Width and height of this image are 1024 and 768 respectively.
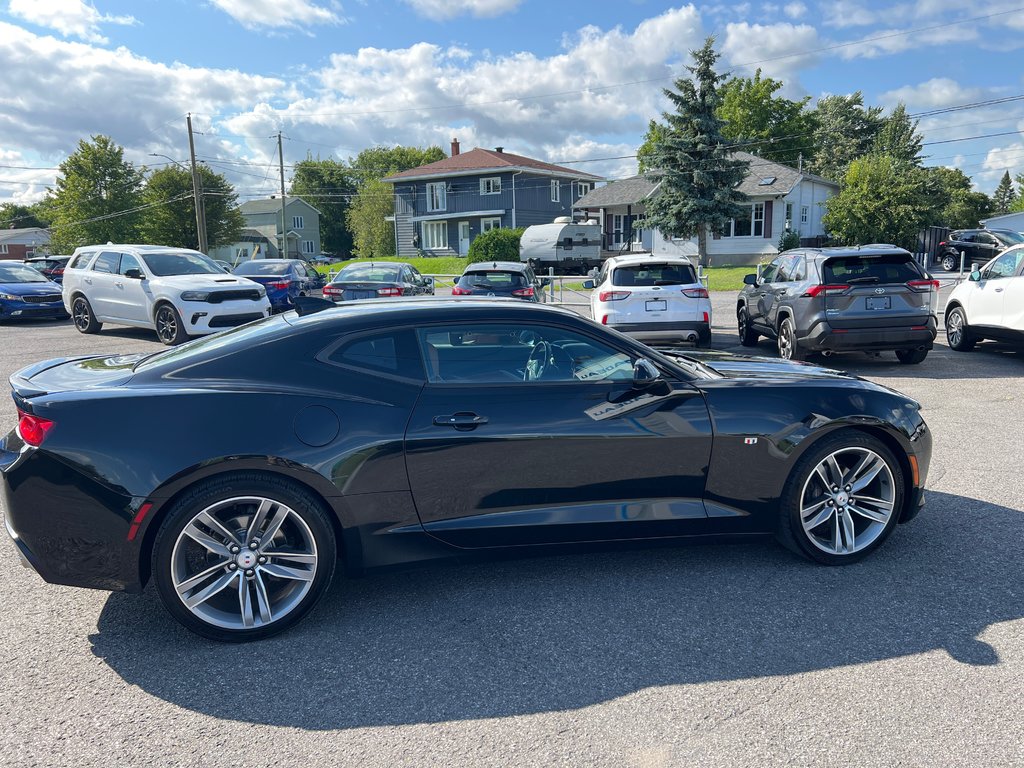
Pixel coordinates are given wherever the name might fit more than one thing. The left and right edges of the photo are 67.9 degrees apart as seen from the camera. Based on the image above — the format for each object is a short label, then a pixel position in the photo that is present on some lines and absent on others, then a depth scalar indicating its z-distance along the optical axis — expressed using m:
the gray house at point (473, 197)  49.47
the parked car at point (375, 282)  14.88
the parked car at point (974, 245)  29.61
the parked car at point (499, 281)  13.78
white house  39.66
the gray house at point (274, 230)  78.31
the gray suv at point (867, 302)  10.25
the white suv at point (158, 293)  14.07
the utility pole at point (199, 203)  40.50
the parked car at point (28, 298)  19.02
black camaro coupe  3.35
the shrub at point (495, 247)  38.47
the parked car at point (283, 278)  18.47
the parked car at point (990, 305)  10.65
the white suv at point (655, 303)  11.20
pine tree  35.34
